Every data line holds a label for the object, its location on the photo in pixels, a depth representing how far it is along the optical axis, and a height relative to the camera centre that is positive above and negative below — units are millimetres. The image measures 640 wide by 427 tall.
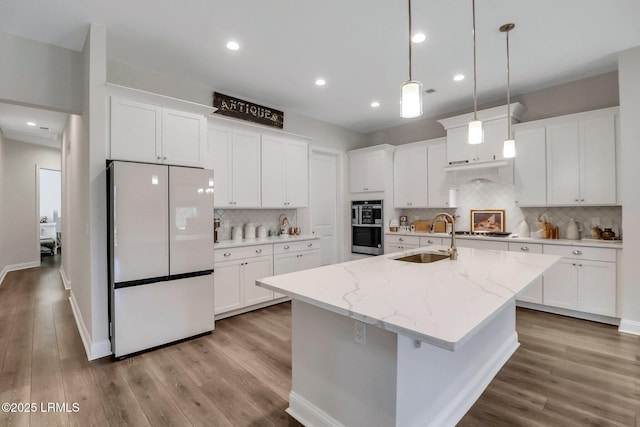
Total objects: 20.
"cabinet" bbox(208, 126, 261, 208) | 3777 +653
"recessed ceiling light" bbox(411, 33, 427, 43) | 2753 +1641
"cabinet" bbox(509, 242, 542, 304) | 3660 -471
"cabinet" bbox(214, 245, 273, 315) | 3465 -724
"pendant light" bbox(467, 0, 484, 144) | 2316 +634
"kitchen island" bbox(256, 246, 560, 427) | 1242 -632
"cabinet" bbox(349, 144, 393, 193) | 5227 +829
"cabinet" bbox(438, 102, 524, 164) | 4043 +1118
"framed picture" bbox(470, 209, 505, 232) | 4391 -102
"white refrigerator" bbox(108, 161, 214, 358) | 2590 -351
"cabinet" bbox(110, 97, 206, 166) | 2766 +823
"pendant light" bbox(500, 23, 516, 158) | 2535 +565
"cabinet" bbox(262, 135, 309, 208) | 4289 +641
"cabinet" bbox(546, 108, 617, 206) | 3377 +626
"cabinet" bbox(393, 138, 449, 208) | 4781 +647
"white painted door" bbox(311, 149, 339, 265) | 5387 +255
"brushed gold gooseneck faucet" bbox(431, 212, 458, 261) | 2455 -301
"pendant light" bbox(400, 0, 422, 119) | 1762 +686
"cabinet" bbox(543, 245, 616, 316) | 3246 -777
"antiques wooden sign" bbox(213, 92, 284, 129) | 3938 +1477
